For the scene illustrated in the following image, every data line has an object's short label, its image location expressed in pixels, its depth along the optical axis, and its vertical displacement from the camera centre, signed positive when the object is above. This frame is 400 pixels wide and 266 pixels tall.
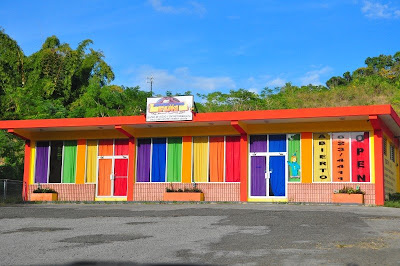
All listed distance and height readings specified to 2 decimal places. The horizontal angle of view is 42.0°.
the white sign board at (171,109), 21.89 +2.97
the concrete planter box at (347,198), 19.53 -0.62
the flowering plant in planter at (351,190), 19.83 -0.32
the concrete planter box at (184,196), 21.89 -0.69
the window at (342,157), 20.31 +0.97
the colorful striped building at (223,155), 20.34 +1.10
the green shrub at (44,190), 24.41 -0.55
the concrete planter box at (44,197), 24.06 -0.86
